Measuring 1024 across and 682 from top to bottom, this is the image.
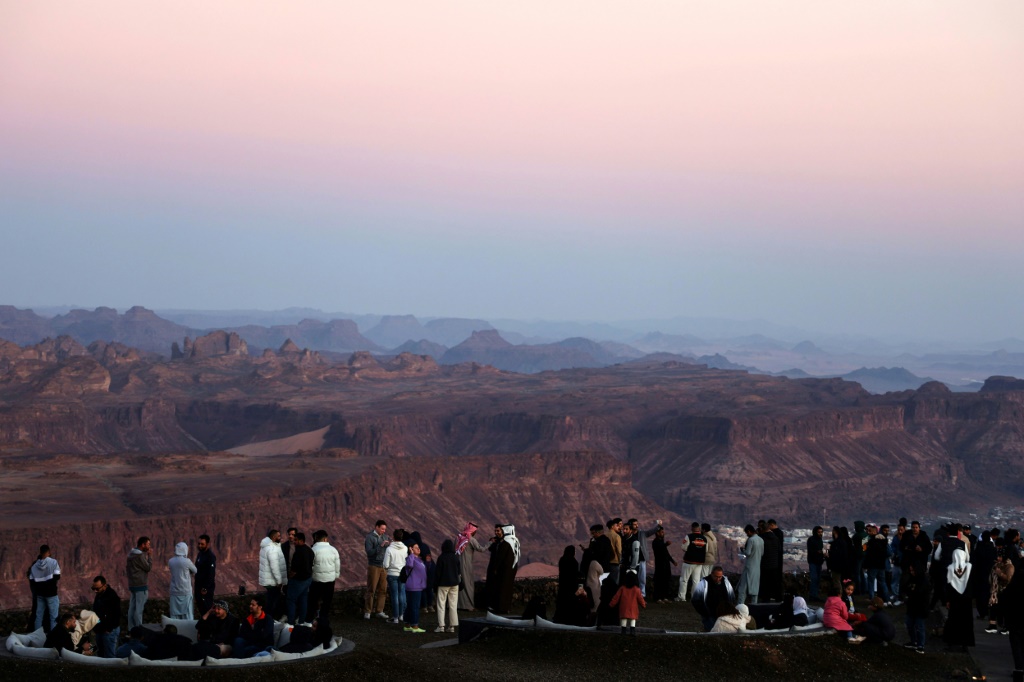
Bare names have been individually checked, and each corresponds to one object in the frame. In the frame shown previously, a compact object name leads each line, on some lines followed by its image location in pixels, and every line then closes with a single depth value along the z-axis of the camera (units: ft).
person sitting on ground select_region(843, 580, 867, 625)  100.17
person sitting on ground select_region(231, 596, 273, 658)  86.28
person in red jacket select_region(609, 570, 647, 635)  95.96
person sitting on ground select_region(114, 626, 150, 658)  84.53
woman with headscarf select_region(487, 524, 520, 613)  108.37
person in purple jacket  108.17
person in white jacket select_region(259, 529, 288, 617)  100.99
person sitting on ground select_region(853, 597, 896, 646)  98.84
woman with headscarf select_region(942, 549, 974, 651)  101.50
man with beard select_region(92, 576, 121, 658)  90.89
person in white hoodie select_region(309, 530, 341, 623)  101.91
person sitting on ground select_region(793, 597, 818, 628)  100.27
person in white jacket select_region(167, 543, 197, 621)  101.86
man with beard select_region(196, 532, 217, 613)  103.96
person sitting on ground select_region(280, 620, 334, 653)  86.71
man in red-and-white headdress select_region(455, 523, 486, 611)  108.55
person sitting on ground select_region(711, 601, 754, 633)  97.04
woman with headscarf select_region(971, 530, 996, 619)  108.27
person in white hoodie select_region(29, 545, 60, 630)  98.63
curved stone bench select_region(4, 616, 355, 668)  83.10
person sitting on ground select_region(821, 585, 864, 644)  98.53
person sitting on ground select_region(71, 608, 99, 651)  88.33
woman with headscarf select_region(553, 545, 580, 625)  99.19
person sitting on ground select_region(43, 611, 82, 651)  85.25
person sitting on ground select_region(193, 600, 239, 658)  87.56
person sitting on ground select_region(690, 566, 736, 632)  100.48
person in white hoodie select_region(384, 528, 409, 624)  108.78
